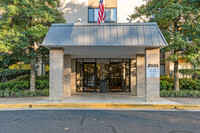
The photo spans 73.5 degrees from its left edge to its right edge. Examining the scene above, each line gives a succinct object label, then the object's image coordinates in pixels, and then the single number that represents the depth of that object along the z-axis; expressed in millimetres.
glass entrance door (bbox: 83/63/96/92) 13641
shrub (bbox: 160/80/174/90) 11281
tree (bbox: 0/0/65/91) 9202
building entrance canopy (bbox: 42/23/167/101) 7984
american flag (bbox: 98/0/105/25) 8756
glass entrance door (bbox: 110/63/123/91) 13609
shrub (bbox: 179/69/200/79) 15945
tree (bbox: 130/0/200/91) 9586
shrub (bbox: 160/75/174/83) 12297
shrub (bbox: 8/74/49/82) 12839
